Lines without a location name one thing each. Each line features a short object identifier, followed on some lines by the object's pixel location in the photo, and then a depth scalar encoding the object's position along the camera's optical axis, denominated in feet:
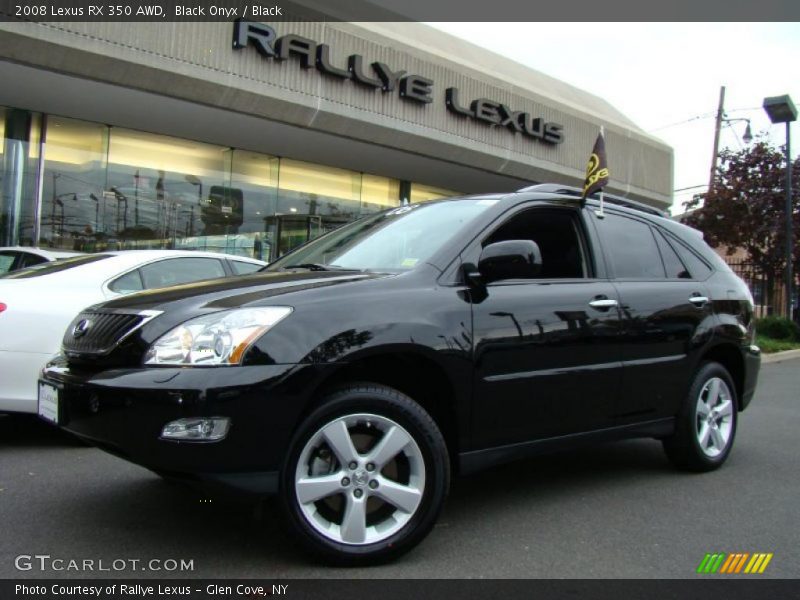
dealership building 36.22
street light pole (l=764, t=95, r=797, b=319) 51.26
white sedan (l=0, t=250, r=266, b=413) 14.66
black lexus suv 8.93
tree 60.13
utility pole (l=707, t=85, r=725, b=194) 87.37
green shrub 53.88
